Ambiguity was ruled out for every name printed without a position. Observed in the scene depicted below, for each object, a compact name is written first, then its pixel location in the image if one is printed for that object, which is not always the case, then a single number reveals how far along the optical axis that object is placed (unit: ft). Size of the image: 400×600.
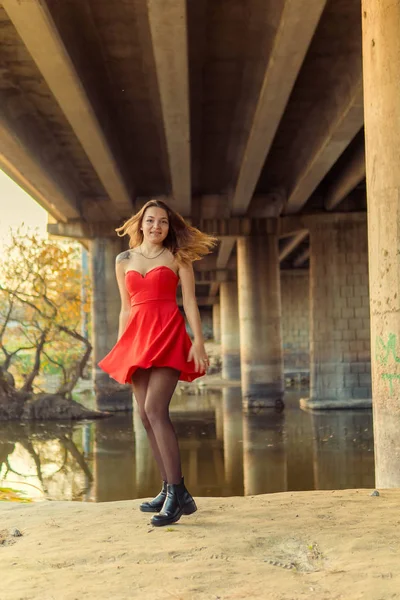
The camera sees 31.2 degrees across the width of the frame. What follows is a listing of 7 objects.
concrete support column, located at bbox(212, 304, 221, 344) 183.50
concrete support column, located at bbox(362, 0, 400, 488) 20.83
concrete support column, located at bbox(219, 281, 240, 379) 125.80
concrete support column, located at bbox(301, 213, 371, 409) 68.23
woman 14.71
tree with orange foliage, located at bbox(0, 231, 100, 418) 64.64
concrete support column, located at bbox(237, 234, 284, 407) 73.26
